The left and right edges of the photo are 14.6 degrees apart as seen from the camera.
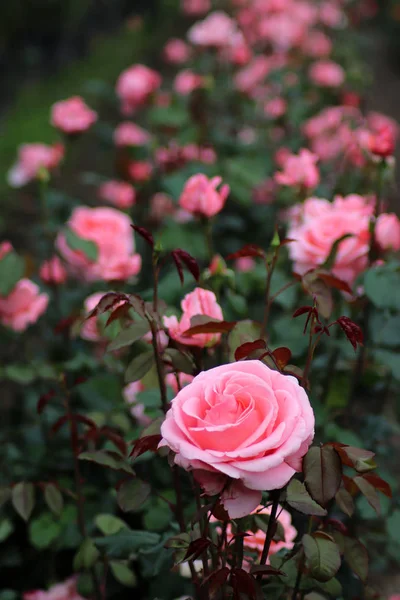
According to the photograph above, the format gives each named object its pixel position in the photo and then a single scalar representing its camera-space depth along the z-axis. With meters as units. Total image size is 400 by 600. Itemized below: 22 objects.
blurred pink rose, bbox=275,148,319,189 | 1.91
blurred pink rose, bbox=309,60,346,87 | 3.35
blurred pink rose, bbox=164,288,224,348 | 1.46
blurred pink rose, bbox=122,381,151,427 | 1.73
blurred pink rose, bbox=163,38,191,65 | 3.77
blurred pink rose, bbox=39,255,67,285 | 2.07
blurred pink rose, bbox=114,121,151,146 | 3.19
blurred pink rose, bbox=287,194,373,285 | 1.70
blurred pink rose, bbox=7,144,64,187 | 2.60
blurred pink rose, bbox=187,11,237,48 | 2.79
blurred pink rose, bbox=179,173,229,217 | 1.69
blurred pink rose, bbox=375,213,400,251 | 1.71
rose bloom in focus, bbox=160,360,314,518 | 1.28
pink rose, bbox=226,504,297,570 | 1.47
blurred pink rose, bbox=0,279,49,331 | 1.91
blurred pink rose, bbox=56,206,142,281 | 1.93
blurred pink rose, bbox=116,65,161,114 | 2.91
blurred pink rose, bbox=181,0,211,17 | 4.09
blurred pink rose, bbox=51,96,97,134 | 2.54
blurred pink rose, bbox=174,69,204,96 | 2.70
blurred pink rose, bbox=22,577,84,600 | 1.72
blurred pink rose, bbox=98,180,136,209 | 2.99
